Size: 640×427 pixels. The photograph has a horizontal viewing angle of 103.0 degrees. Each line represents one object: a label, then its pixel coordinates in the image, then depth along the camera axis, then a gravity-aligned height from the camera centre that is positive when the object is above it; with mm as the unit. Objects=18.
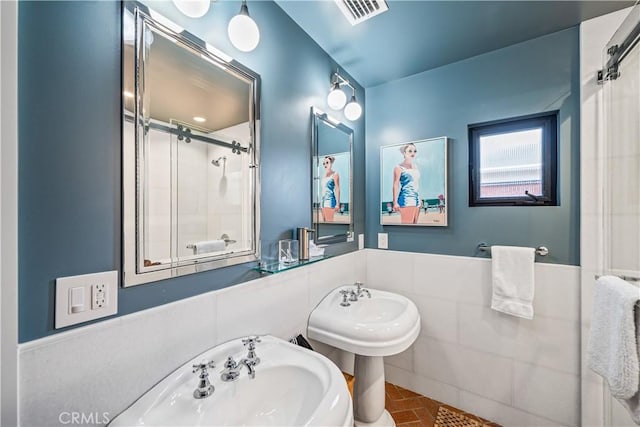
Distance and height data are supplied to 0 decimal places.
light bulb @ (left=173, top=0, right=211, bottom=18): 812 +668
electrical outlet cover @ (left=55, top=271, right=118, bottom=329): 627 -219
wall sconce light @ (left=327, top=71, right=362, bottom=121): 1609 +736
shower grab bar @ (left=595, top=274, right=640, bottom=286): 1100 -299
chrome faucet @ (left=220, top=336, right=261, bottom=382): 853 -527
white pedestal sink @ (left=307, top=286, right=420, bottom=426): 1205 -616
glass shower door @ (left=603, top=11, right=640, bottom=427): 1143 +198
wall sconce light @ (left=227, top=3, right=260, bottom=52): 960 +694
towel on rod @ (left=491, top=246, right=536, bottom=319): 1458 -399
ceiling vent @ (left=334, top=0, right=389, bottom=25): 1248 +1034
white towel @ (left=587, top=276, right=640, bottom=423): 877 -486
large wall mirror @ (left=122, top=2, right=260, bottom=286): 767 +216
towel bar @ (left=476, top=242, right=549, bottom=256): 1466 -224
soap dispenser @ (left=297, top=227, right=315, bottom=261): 1357 -153
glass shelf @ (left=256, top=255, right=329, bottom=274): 1143 -252
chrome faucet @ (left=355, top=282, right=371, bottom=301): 1646 -522
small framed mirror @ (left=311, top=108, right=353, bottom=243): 1576 +230
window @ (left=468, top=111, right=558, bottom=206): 1484 +315
